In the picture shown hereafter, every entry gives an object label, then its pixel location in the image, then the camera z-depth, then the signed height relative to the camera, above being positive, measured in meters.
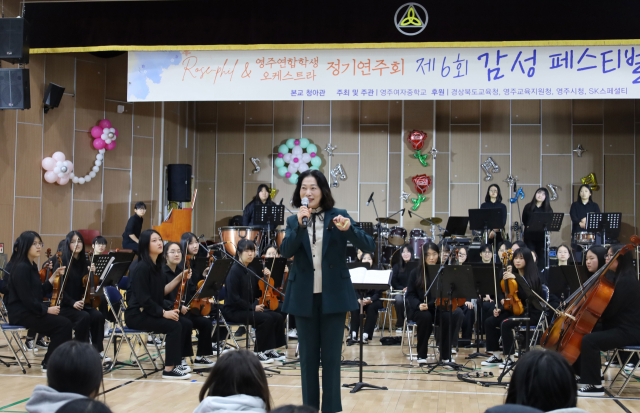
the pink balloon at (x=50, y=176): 10.26 +0.66
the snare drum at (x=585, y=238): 10.08 -0.27
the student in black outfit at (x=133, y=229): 10.34 -0.21
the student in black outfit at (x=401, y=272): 8.58 -0.73
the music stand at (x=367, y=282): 5.07 -0.54
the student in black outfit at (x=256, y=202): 11.01 +0.29
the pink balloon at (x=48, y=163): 10.20 +0.87
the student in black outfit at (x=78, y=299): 5.82 -0.80
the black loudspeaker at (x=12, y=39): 7.73 +2.22
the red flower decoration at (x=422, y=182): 12.53 +0.77
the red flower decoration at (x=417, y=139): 12.58 +1.65
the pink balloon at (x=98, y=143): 10.98 +1.30
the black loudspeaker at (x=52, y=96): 10.18 +2.00
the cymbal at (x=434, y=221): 11.69 -0.02
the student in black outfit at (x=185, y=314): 6.04 -0.98
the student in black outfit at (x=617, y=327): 4.89 -0.84
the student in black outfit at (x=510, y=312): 6.07 -0.94
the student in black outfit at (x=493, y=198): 11.34 +0.42
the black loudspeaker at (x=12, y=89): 7.81 +1.61
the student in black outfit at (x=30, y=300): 5.43 -0.75
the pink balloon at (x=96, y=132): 10.97 +1.51
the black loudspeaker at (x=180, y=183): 11.70 +0.65
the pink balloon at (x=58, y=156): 10.32 +1.01
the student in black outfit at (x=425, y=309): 6.42 -0.95
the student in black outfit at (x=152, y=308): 5.48 -0.82
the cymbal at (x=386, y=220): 10.75 -0.01
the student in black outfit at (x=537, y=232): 10.60 -0.14
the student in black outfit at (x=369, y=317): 7.91 -1.28
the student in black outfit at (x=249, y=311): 6.36 -0.98
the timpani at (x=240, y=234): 10.27 -0.27
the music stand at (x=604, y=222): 9.65 +0.00
